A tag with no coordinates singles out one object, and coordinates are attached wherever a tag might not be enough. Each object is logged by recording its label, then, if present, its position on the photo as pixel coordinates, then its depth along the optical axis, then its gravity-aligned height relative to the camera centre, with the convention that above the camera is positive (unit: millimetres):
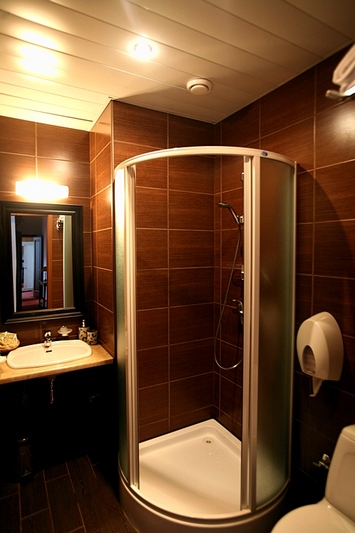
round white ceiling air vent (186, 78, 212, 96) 1674 +1018
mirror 2148 -30
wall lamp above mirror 2135 +517
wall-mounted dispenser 1408 -459
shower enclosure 1396 -668
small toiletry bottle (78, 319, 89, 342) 2328 -618
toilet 1173 -1099
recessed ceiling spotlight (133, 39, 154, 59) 1349 +1014
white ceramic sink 1898 -695
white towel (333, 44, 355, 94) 729 +491
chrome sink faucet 2189 -633
